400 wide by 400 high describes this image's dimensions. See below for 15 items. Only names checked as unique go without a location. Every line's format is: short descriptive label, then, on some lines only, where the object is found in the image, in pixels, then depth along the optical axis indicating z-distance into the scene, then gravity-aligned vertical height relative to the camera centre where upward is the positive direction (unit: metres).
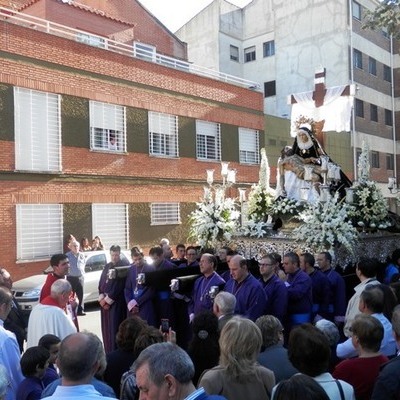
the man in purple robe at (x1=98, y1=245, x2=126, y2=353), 8.56 -1.45
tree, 13.69 +4.98
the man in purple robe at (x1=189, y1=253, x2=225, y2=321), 7.20 -0.96
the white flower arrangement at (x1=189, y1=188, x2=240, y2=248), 11.72 -0.17
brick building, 16.02 +2.94
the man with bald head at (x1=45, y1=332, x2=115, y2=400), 2.81 -0.81
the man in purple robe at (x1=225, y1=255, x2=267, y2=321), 6.38 -0.95
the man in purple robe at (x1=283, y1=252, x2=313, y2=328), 6.77 -1.12
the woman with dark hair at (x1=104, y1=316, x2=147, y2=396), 4.07 -1.07
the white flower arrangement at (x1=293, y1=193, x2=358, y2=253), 9.97 -0.33
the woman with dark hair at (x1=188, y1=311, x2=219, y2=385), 4.03 -0.99
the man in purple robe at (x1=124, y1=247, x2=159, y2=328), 8.20 -1.20
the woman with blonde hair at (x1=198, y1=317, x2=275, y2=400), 3.36 -1.01
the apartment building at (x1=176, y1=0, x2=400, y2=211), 31.56 +9.85
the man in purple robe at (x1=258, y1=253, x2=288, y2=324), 6.59 -0.97
